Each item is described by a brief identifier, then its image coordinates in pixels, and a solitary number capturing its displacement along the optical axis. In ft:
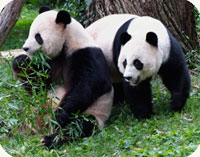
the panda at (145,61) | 33.42
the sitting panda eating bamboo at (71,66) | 33.88
